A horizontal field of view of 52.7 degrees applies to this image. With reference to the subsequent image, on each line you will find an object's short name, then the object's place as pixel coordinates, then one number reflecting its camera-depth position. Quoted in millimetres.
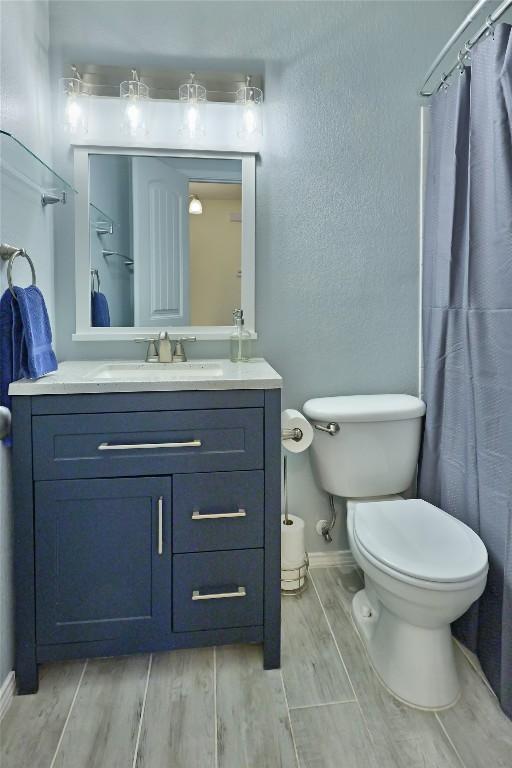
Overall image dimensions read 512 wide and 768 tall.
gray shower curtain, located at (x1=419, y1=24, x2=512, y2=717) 1480
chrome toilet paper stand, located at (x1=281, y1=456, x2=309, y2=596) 1953
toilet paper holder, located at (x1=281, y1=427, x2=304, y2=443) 1834
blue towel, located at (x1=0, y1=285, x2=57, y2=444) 1423
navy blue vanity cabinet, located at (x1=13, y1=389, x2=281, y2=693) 1450
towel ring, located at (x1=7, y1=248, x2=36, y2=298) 1417
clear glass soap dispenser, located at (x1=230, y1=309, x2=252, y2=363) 1970
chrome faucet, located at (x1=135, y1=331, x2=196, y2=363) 1953
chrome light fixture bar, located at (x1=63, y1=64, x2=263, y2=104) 1891
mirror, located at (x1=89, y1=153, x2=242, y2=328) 1959
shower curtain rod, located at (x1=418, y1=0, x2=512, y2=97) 1470
